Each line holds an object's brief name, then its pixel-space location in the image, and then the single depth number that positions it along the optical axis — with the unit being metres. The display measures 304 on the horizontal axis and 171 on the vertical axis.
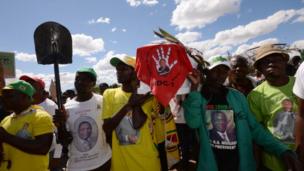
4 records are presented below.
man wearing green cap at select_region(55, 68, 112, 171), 2.45
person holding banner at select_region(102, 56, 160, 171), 1.80
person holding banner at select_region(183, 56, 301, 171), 1.72
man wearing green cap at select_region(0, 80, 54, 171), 1.86
